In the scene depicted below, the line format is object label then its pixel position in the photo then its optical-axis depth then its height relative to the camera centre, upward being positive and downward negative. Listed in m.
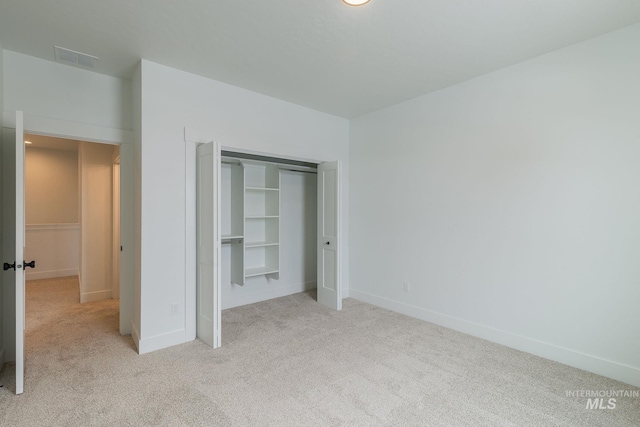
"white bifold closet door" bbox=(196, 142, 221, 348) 2.95 -0.32
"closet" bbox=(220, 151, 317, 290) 4.21 -0.10
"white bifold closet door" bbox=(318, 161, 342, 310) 4.15 -0.31
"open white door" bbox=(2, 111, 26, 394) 2.73 -0.12
